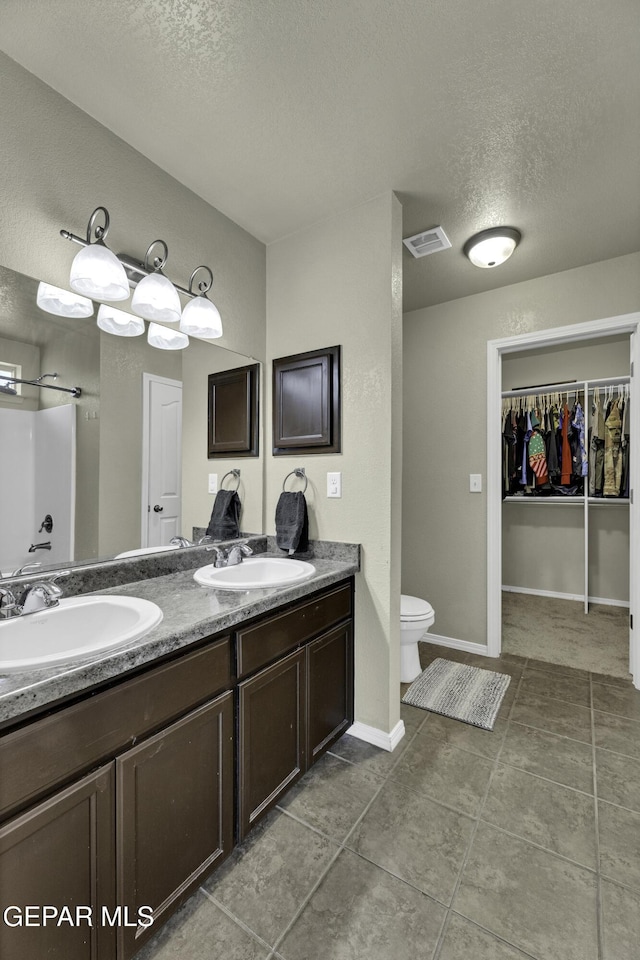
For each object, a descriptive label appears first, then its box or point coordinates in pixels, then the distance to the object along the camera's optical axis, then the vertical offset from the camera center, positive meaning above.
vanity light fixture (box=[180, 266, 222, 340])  1.82 +0.72
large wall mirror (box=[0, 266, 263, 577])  1.32 +0.17
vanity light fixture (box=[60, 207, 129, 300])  1.39 +0.71
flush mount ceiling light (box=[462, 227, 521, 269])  2.22 +1.28
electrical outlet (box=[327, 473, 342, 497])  2.06 -0.01
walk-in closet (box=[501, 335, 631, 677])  3.62 -0.05
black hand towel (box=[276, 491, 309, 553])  2.06 -0.20
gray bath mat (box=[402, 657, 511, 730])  2.18 -1.18
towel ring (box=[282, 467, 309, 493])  2.18 +0.05
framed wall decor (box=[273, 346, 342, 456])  2.06 +0.41
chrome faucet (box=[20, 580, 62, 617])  1.16 -0.32
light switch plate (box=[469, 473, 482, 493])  2.89 +0.01
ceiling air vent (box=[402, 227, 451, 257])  2.22 +1.32
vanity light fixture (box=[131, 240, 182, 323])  1.61 +0.72
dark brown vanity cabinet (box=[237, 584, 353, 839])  1.36 -0.81
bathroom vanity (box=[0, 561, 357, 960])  0.83 -0.72
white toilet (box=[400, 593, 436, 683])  2.42 -0.85
